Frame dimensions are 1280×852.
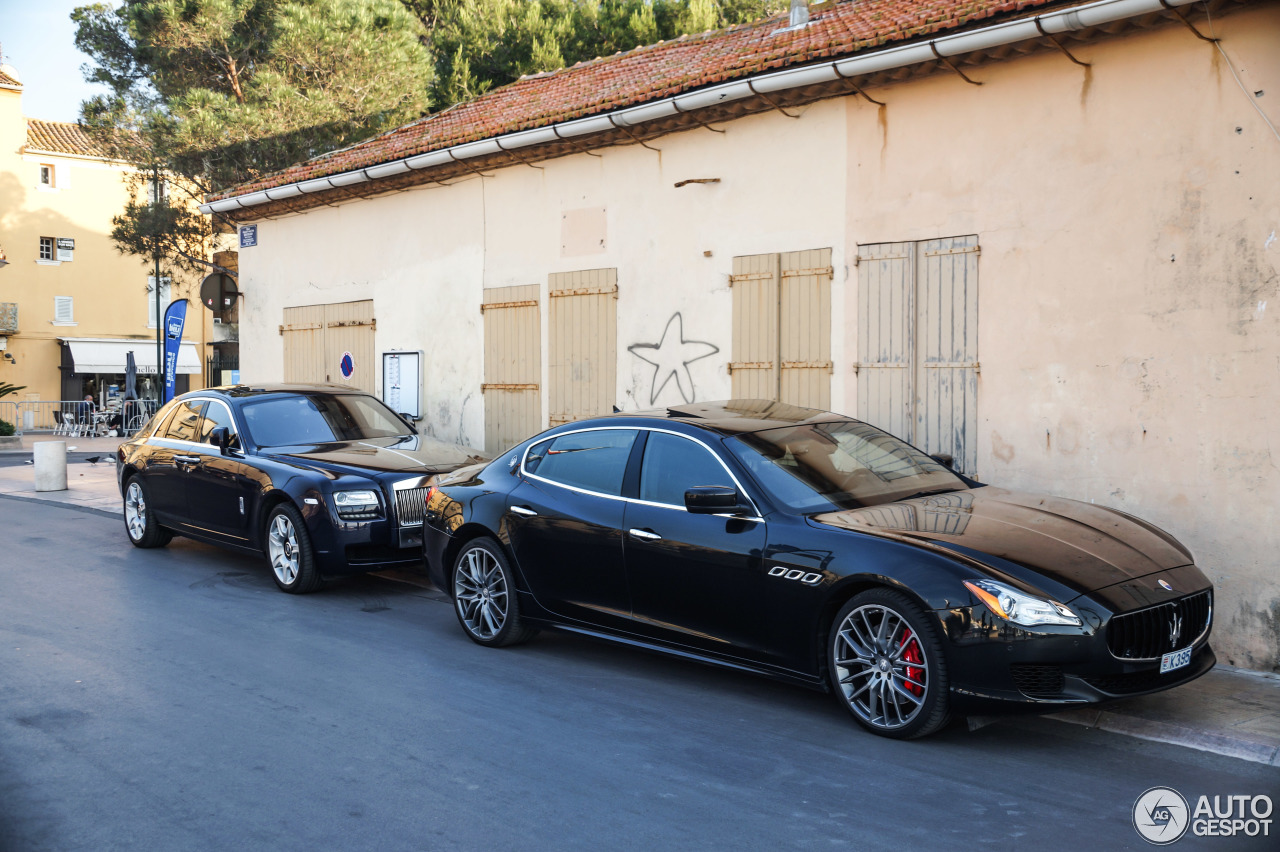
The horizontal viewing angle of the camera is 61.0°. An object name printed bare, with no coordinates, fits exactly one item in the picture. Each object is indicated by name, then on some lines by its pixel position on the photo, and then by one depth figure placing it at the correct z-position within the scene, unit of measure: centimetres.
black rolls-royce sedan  869
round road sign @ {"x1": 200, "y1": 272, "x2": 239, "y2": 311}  1627
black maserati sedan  480
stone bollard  1684
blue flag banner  1688
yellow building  4453
